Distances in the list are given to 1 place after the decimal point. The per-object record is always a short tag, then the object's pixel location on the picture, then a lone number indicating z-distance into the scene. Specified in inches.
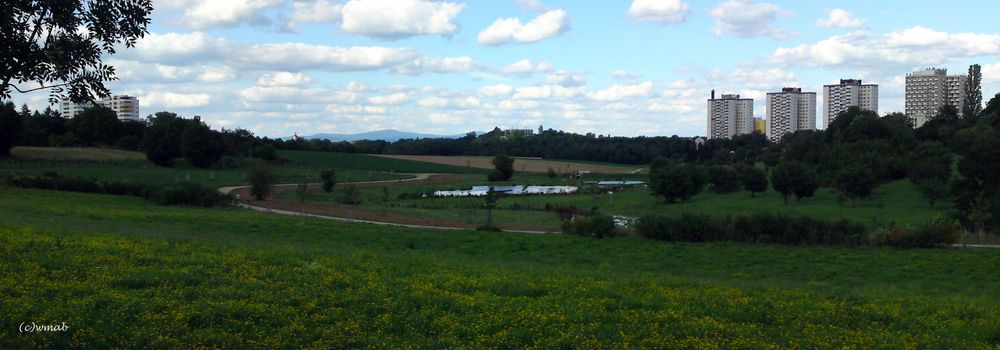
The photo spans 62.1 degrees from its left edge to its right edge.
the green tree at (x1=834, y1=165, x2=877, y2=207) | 2504.9
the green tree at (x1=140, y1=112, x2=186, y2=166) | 3727.9
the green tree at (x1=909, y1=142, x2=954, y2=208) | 2427.4
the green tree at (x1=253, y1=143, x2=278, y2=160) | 4397.1
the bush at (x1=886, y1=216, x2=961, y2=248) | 1425.9
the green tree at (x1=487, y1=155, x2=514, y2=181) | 4370.6
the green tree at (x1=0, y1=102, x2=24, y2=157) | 3144.2
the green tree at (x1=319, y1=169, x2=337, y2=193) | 2962.6
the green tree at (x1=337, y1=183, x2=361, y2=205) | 2611.7
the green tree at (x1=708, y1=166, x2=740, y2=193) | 3228.3
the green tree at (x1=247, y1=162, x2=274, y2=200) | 2447.1
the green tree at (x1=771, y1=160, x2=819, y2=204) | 2691.9
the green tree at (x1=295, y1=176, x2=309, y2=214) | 2354.3
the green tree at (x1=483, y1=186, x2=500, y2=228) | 2155.0
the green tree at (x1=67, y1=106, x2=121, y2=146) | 4358.8
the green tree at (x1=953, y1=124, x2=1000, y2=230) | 1724.9
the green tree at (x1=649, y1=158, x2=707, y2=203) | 2773.1
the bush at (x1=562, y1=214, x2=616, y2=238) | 1525.6
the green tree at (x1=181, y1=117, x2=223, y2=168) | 3745.6
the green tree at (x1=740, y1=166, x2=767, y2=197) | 3068.4
